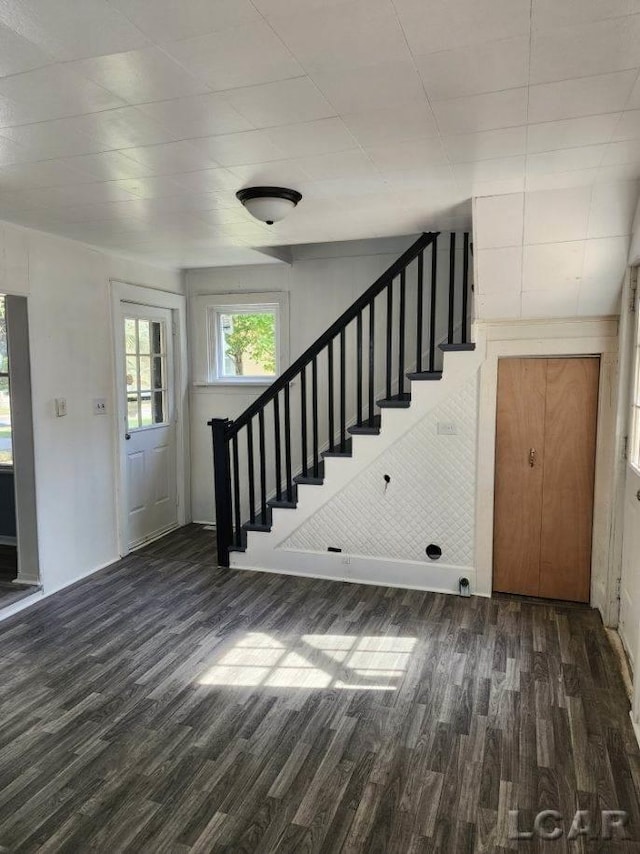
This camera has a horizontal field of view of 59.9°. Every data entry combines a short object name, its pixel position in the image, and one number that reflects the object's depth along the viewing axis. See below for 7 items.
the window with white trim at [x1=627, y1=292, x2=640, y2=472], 2.99
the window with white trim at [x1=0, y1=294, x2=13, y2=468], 4.41
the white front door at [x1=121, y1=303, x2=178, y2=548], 4.79
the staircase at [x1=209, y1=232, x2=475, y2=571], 3.88
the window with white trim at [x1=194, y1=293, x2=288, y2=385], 5.21
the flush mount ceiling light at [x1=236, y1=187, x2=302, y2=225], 2.83
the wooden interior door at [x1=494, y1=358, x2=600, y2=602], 3.60
